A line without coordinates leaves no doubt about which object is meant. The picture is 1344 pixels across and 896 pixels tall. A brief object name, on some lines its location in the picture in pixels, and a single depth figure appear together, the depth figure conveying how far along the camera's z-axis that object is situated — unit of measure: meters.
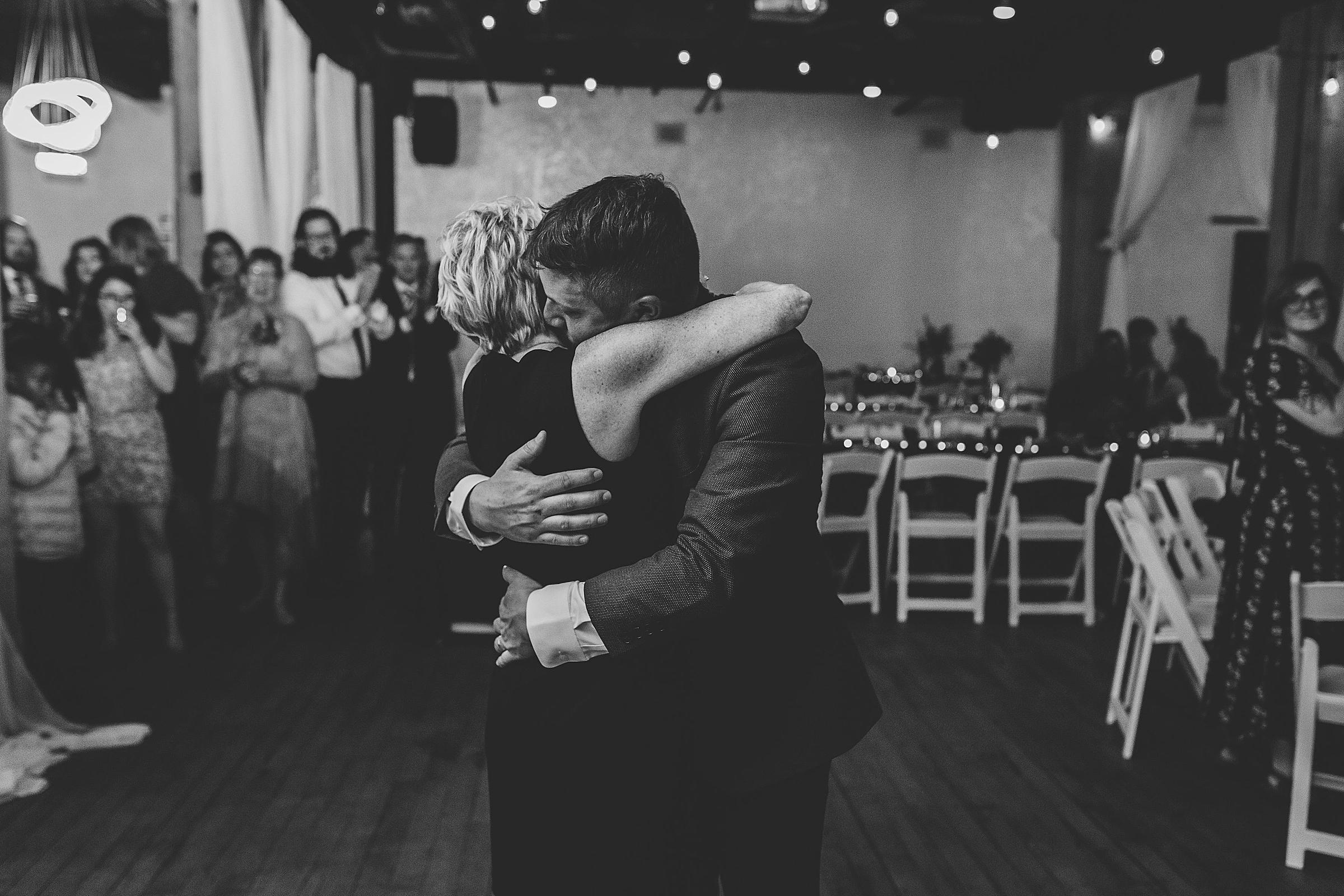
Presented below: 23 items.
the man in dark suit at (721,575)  1.27
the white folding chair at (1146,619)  3.60
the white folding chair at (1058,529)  5.40
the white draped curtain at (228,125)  5.98
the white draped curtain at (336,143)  8.52
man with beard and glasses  5.61
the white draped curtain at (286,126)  6.94
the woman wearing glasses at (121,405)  4.55
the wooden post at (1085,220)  10.64
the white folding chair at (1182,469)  5.04
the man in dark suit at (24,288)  4.43
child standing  3.99
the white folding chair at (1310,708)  2.81
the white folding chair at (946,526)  5.41
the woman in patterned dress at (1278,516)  3.41
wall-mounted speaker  10.41
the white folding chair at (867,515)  5.59
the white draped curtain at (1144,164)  9.58
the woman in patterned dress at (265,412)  5.09
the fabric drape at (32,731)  3.47
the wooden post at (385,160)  10.74
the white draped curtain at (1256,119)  8.55
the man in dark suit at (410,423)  4.66
